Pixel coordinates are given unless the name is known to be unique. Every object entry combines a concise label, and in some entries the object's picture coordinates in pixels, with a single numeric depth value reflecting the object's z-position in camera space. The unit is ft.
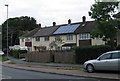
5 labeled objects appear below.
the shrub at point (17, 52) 122.83
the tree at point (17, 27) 250.98
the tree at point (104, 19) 57.65
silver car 40.78
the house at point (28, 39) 169.27
